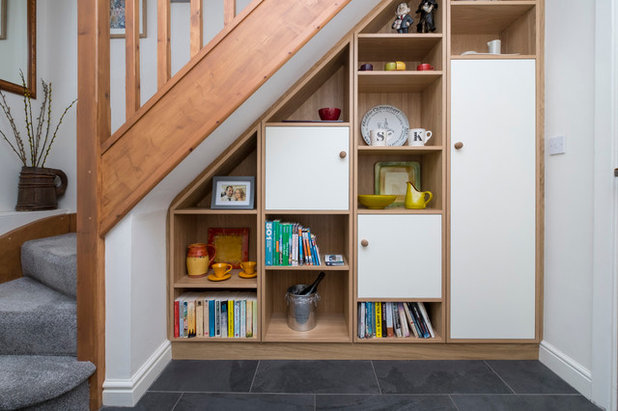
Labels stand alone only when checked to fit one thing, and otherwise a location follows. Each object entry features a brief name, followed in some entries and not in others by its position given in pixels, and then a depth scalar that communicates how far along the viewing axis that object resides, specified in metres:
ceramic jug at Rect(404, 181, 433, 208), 1.60
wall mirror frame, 1.78
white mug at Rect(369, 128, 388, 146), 1.66
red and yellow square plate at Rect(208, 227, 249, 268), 1.88
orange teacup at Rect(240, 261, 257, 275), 1.69
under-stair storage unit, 1.54
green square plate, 1.84
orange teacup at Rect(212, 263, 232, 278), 1.62
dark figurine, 1.60
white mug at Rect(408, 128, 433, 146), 1.62
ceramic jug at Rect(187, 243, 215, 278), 1.67
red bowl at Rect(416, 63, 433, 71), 1.58
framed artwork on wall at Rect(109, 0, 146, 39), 1.99
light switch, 1.42
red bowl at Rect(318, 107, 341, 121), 1.63
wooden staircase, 1.15
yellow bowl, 1.59
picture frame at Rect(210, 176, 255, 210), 1.63
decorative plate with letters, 1.83
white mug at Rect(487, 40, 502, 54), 1.60
